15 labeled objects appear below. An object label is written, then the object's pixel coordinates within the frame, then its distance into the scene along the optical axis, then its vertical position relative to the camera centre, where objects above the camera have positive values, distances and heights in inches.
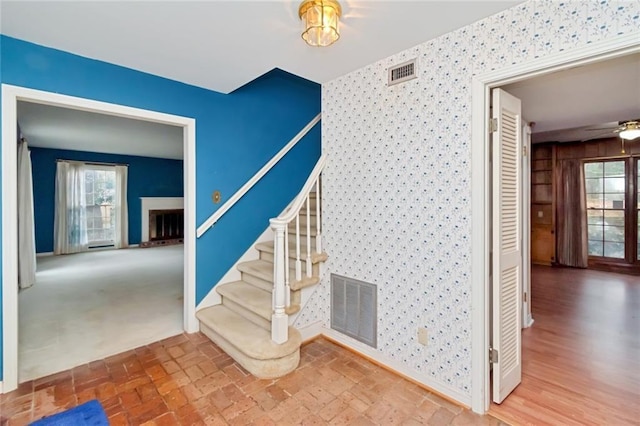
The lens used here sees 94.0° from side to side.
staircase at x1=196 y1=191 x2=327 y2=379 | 89.5 -33.2
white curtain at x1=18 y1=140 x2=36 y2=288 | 171.0 -5.2
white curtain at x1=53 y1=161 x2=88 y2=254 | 272.4 +2.6
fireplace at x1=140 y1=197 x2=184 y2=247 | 320.8 -8.7
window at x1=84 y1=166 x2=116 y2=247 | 293.6 +9.6
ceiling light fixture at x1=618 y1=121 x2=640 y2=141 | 156.3 +42.2
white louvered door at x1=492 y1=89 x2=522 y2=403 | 76.0 -8.9
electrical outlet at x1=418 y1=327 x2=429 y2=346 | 84.2 -35.6
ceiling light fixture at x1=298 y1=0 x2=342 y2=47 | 63.2 +40.8
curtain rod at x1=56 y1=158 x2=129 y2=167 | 275.3 +49.5
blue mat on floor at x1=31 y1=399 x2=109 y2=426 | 68.8 -48.3
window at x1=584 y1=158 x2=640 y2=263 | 214.4 +0.3
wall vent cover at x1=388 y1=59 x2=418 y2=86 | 85.1 +40.8
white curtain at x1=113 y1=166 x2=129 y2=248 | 302.7 +6.4
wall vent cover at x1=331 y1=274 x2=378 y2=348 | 98.8 -34.1
